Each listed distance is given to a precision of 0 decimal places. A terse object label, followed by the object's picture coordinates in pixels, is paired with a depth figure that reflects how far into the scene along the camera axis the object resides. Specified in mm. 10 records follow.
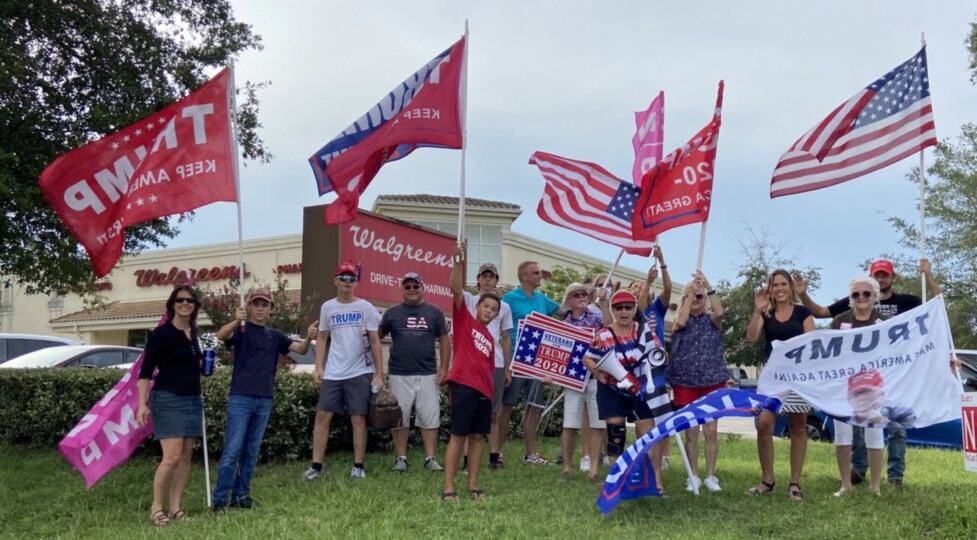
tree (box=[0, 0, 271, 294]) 10875
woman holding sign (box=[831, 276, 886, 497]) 6328
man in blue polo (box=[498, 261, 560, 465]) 8227
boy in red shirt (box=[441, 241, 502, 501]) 6266
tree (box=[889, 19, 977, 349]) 26359
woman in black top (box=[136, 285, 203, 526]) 5953
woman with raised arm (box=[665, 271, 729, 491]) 6781
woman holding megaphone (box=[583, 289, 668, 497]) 6527
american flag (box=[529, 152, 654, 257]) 8469
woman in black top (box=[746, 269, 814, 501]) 6402
